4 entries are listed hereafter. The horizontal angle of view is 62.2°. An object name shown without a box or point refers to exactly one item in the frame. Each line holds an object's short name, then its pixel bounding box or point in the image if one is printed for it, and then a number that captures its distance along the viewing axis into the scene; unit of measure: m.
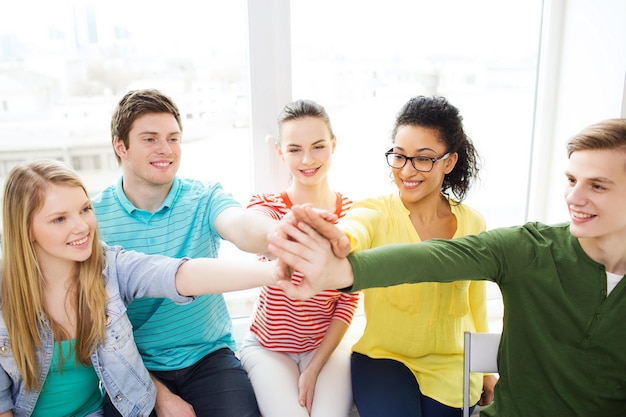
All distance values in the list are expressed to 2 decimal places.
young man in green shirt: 1.26
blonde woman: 1.37
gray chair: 1.46
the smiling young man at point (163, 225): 1.67
